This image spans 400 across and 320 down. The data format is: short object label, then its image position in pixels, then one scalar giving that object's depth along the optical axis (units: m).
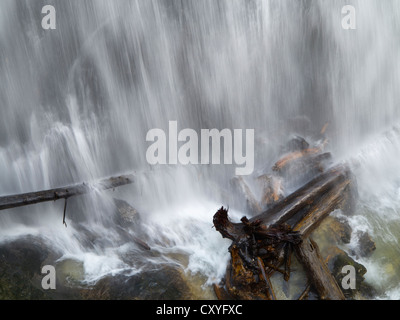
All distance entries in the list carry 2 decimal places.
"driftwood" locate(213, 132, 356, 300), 4.50
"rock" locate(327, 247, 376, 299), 5.11
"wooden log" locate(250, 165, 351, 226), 5.64
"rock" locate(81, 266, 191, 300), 4.70
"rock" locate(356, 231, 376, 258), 6.07
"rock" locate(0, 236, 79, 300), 4.64
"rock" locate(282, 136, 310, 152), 8.43
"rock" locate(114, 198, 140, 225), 6.43
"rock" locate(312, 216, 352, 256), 5.93
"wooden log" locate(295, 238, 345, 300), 4.54
